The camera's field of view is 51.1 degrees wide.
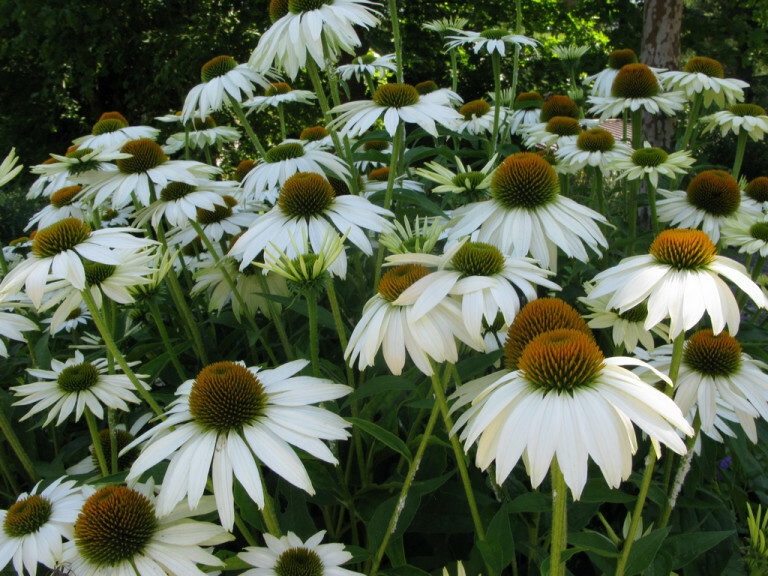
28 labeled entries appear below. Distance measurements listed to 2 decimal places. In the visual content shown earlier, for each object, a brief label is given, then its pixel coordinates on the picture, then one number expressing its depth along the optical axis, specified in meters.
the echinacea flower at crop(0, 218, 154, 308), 0.41
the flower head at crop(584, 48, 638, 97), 0.99
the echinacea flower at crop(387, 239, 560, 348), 0.34
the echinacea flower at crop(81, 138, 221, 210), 0.53
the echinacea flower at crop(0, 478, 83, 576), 0.37
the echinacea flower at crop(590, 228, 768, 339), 0.35
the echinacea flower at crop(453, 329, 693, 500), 0.29
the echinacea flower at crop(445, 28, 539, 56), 0.75
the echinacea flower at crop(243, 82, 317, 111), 0.84
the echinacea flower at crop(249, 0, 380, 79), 0.51
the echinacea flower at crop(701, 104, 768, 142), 0.75
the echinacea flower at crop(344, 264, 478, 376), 0.34
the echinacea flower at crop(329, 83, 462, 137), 0.52
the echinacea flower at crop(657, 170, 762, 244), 0.63
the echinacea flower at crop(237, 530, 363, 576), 0.36
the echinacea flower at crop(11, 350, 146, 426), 0.47
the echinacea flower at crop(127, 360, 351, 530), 0.33
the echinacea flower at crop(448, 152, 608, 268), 0.45
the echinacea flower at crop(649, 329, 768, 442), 0.40
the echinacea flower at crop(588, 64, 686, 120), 0.78
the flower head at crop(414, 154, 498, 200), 0.52
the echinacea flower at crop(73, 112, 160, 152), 0.68
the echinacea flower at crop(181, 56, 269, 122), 0.62
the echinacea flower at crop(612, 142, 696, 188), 0.62
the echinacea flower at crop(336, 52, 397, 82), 0.80
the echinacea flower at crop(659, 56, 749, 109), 0.79
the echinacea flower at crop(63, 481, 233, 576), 0.34
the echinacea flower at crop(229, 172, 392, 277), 0.46
